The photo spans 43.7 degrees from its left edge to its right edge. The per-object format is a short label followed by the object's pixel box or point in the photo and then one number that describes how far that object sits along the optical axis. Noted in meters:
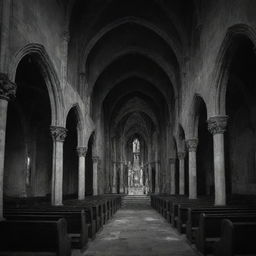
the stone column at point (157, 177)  44.85
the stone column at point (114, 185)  45.06
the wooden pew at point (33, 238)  6.30
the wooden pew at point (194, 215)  9.62
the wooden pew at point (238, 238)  5.71
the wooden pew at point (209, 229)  8.00
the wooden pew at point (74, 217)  9.05
